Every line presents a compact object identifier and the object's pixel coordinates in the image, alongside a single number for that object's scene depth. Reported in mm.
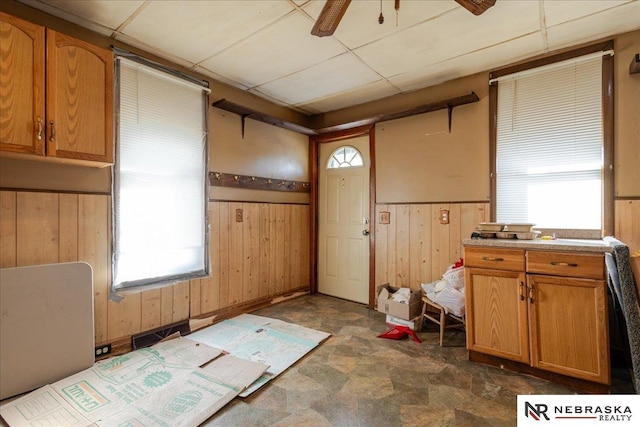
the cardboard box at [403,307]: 3033
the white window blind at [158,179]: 2562
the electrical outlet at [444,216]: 3258
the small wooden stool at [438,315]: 2749
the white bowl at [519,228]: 2375
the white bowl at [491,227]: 2494
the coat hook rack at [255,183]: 3305
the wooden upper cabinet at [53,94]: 1802
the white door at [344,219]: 4016
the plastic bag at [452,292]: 2645
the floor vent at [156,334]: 2605
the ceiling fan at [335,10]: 1593
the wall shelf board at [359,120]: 3086
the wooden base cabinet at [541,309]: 1954
